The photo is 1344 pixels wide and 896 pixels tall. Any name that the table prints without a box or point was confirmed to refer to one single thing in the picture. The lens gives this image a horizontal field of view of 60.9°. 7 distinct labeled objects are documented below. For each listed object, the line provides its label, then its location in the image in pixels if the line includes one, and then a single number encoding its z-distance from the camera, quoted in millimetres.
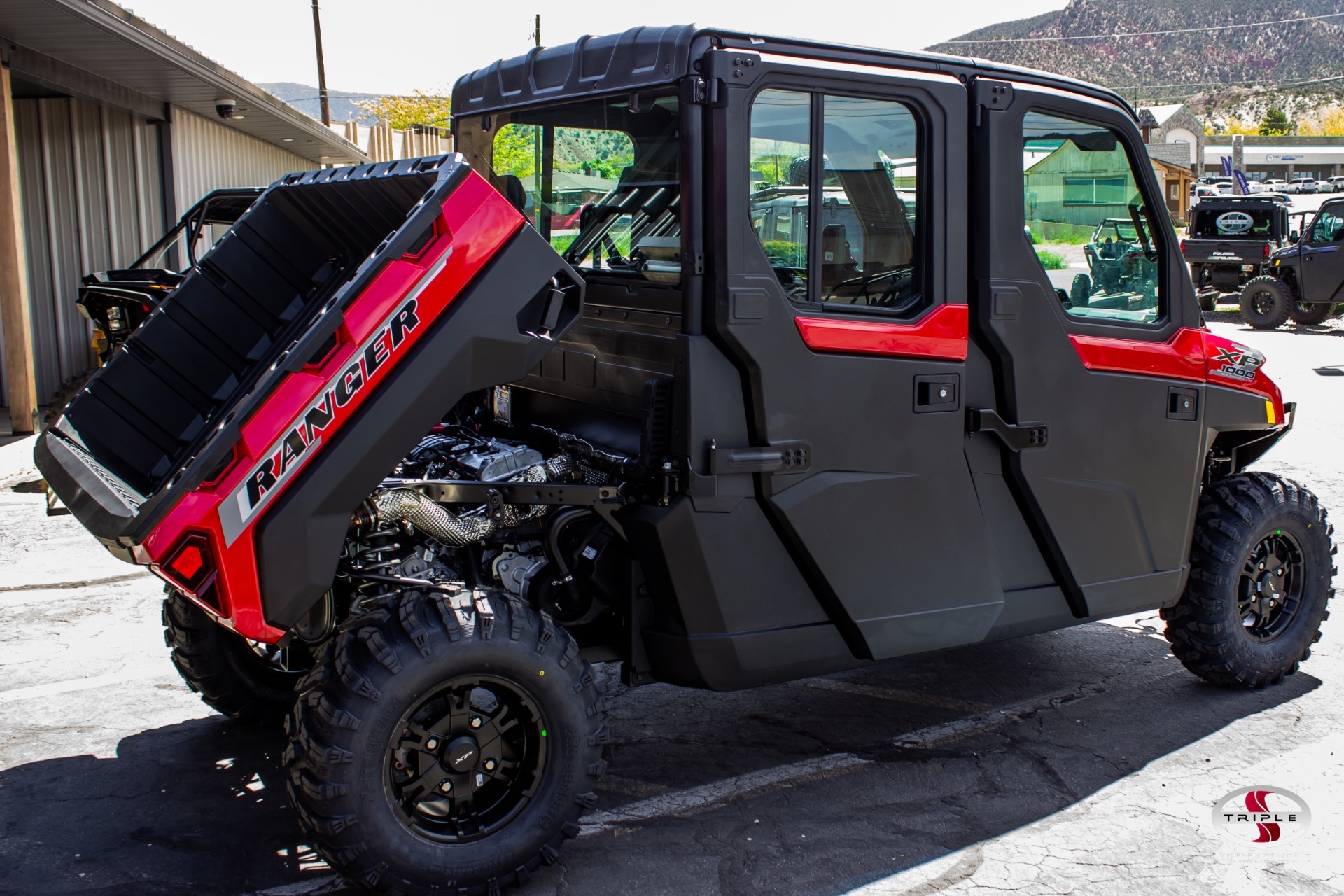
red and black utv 3119
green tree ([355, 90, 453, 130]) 52312
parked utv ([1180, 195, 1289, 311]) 22891
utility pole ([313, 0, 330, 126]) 33750
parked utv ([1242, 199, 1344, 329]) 20375
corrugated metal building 10602
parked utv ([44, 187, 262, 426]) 8031
